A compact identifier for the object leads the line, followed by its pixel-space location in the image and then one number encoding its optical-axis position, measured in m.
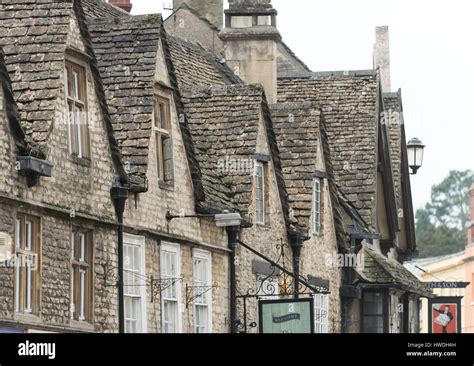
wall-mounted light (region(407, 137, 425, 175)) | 42.03
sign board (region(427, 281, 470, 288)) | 38.53
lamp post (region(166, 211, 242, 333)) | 31.91
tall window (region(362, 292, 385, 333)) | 41.44
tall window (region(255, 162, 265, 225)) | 34.22
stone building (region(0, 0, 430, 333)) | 24.86
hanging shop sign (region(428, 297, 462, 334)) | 47.22
